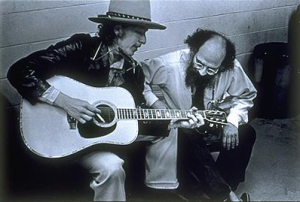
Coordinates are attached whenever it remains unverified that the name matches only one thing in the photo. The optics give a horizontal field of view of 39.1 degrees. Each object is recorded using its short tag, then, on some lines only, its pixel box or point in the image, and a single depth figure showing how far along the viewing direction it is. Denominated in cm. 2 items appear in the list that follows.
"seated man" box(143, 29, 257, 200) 212
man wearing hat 184
